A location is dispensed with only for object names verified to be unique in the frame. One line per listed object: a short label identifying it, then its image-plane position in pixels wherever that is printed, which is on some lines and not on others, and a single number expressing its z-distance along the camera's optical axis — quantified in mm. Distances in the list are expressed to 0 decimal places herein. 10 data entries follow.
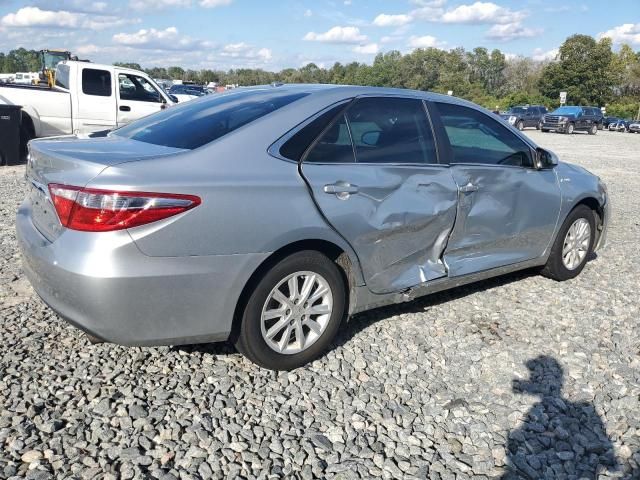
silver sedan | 2701
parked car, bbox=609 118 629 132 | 48875
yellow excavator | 26375
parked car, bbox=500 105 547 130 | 37431
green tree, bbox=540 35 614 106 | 69188
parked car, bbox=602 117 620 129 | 50009
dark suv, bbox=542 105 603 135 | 36531
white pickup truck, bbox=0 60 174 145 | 11328
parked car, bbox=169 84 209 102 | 27609
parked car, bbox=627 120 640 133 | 46984
